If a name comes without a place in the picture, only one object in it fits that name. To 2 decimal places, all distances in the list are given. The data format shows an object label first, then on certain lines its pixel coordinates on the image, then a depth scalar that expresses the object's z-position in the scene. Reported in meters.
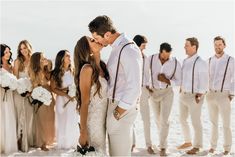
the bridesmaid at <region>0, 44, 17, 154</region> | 8.05
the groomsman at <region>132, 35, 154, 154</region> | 8.28
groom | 4.57
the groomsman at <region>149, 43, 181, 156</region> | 8.22
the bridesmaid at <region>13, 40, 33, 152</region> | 8.22
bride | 4.61
